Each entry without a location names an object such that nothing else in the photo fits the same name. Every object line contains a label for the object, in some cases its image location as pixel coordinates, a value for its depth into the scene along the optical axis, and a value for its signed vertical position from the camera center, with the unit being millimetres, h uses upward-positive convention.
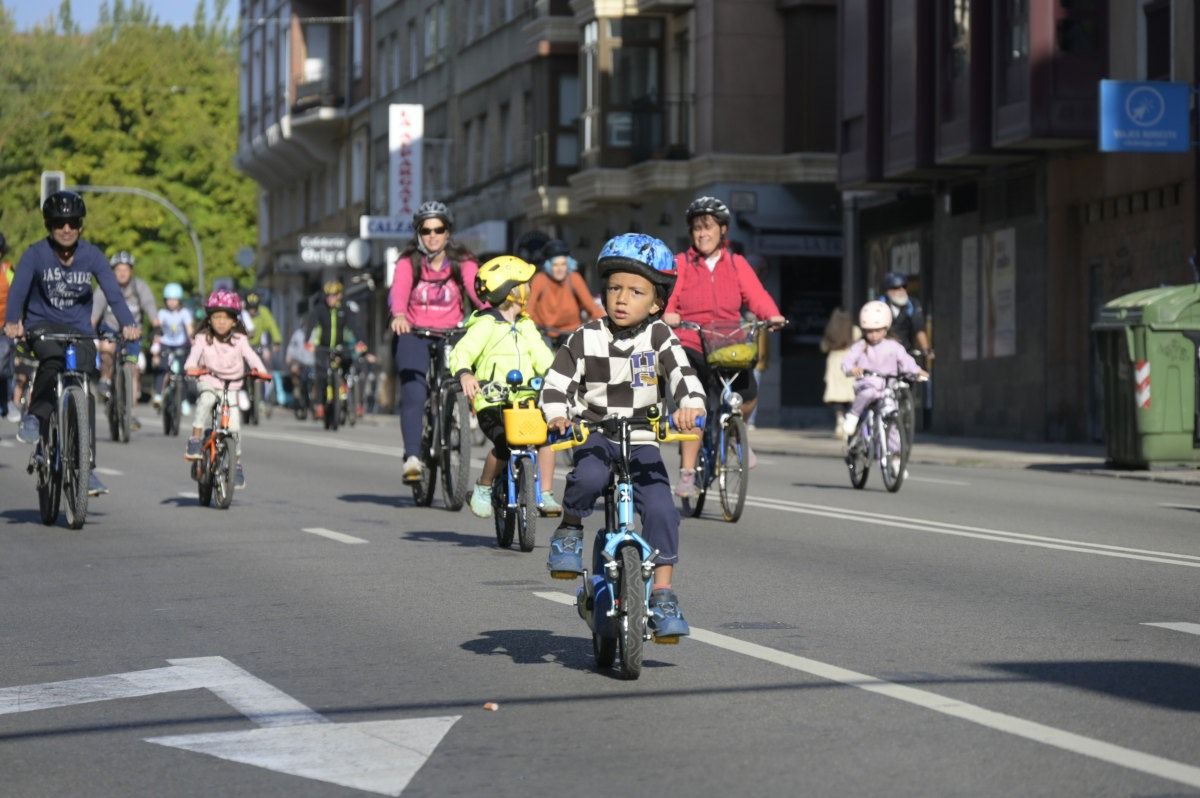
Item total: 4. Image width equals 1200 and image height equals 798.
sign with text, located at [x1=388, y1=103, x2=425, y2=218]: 61438 +5097
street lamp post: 71000 +4409
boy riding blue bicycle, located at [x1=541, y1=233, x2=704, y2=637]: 8594 -24
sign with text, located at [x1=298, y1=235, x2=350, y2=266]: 63031 +2972
